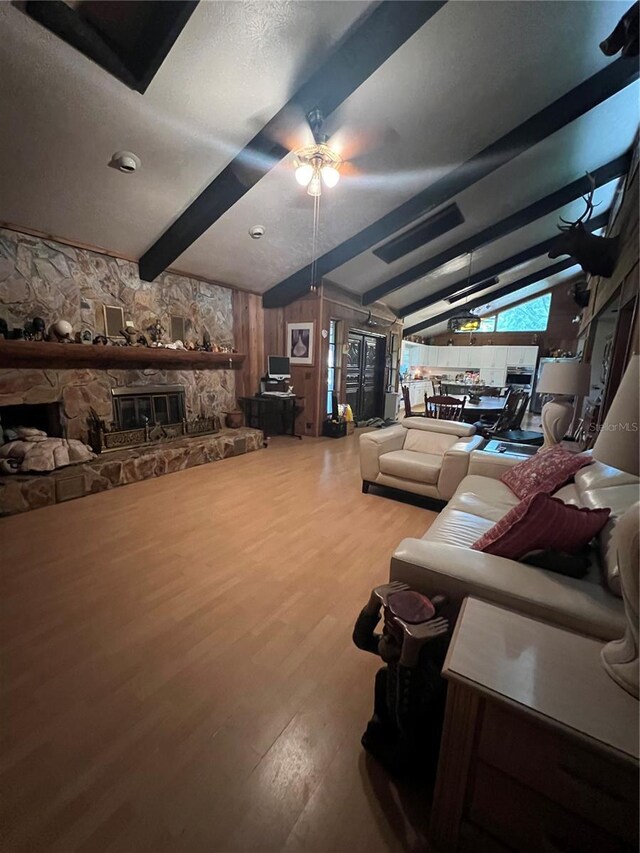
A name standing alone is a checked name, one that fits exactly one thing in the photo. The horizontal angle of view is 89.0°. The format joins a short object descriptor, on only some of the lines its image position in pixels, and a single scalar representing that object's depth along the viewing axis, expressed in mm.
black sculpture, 933
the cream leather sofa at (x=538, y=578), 955
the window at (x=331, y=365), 5656
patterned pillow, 1904
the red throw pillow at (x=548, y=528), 1163
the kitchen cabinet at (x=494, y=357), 9109
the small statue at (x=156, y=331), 4043
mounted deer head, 3174
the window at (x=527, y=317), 8984
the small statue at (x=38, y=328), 3096
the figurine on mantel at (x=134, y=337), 3787
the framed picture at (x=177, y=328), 4355
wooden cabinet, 653
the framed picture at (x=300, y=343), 5375
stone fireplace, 3057
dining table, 4875
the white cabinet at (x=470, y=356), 9492
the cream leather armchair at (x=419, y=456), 2752
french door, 6465
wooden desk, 5277
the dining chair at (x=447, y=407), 4469
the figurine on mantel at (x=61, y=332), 3195
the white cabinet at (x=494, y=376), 9206
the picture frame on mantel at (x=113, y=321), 3711
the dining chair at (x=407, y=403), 4797
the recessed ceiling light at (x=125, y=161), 2453
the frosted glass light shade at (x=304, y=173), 2555
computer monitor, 5301
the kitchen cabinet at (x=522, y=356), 8773
